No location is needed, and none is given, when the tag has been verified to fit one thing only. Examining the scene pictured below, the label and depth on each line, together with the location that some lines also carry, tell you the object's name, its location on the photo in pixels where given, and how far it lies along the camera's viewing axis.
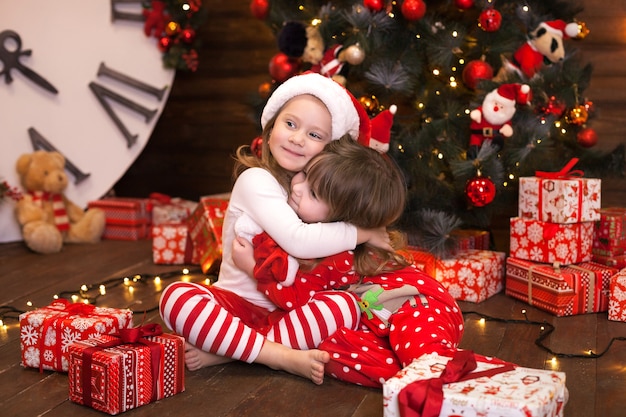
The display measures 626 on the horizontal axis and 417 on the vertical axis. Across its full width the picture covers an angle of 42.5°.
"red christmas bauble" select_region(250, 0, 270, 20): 2.82
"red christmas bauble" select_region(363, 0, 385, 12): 2.53
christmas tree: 2.42
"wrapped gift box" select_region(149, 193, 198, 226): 3.21
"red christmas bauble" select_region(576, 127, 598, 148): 2.54
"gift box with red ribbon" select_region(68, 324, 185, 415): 1.48
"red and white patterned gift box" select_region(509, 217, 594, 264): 2.27
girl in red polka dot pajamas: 1.74
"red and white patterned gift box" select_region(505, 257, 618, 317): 2.18
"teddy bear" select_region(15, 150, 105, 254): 3.03
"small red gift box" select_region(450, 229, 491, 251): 2.61
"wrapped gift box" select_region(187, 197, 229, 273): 2.67
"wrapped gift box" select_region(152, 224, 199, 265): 2.84
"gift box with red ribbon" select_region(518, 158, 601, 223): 2.25
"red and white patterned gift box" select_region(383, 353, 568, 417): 1.22
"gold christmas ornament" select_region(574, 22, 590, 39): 2.53
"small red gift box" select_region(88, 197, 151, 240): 3.27
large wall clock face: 3.11
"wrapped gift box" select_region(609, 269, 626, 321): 2.12
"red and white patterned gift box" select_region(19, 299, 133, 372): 1.69
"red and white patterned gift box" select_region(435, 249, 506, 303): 2.35
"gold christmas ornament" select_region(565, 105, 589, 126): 2.52
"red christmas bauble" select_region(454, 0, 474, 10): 2.51
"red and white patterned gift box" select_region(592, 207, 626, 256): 2.32
